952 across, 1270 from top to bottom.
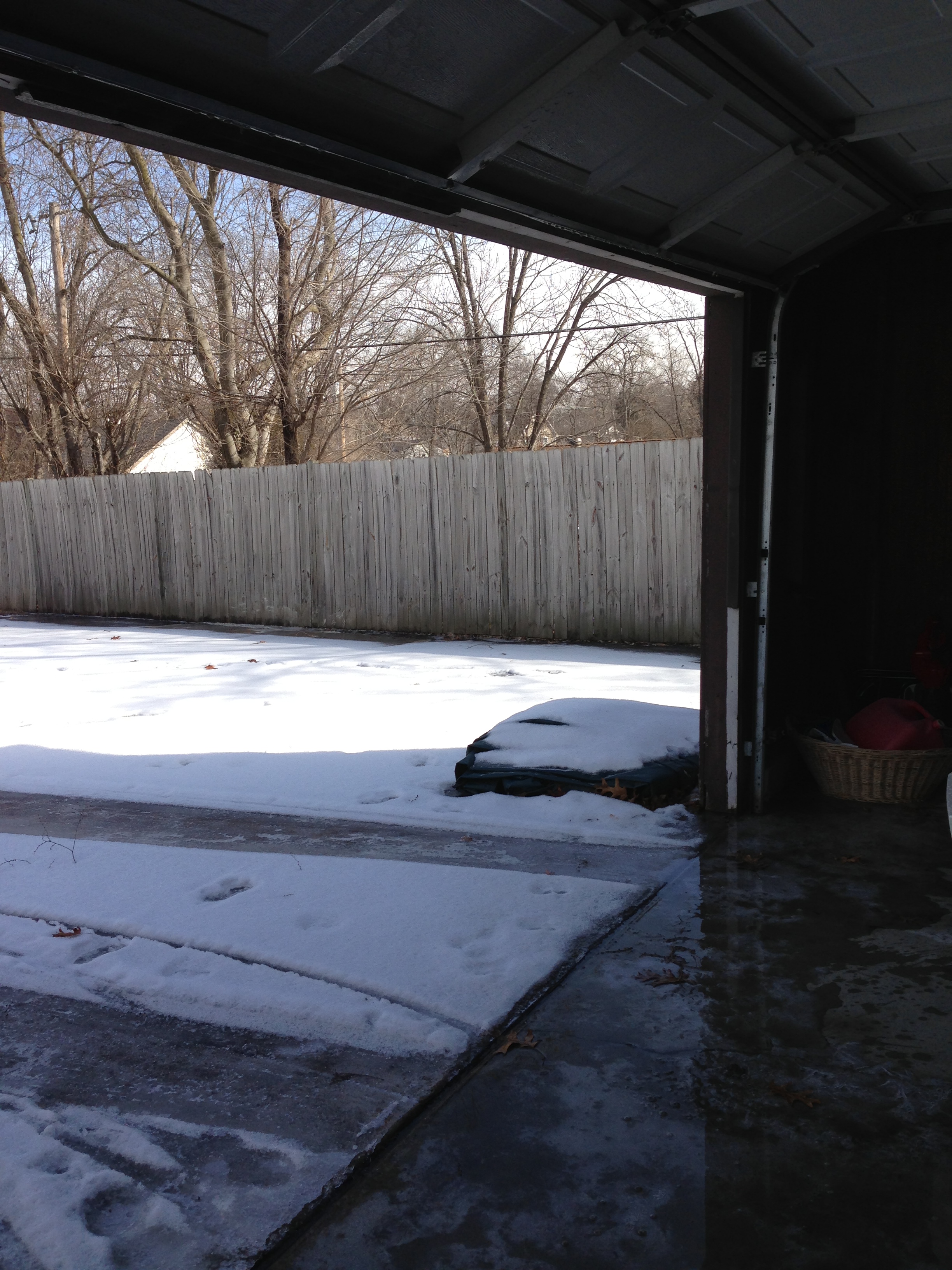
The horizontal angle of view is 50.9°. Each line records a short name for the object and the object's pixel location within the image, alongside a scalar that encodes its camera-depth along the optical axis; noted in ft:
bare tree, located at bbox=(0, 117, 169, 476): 58.65
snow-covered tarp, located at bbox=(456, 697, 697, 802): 15.47
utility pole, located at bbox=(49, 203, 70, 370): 61.16
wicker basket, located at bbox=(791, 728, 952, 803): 14.94
